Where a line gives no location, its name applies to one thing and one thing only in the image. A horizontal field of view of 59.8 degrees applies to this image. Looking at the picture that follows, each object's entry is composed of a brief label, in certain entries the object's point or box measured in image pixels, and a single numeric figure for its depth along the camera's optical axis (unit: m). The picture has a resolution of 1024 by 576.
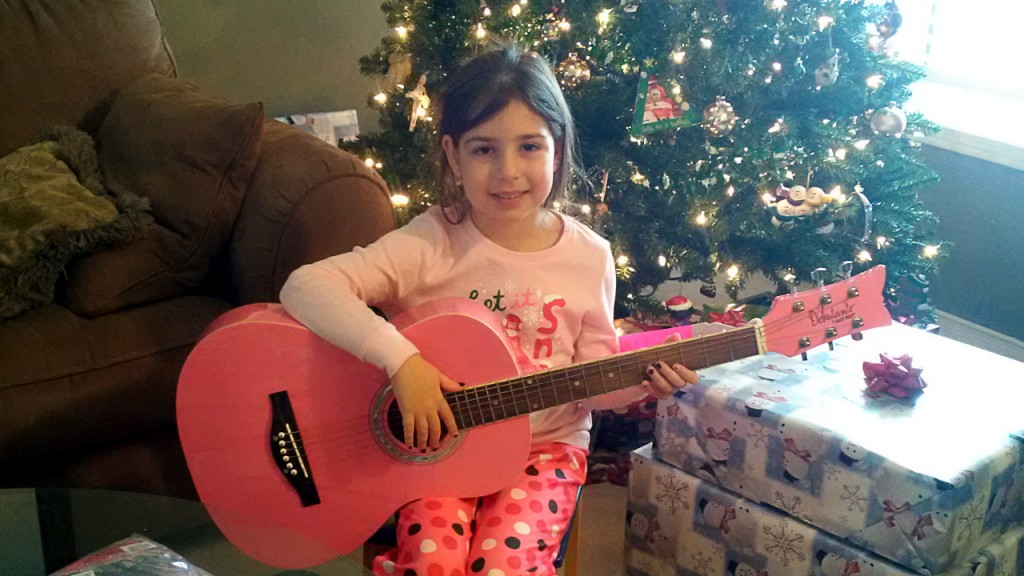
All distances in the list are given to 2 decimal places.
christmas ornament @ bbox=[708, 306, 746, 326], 1.75
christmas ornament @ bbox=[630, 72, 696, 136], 1.78
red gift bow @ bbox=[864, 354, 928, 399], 1.40
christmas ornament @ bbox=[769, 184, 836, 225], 1.87
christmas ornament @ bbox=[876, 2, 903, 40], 1.93
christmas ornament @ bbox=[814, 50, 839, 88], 1.84
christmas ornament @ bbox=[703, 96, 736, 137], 1.80
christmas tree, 1.77
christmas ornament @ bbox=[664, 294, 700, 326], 1.98
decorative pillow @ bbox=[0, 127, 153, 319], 1.51
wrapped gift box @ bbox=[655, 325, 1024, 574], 1.27
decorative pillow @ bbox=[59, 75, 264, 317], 1.56
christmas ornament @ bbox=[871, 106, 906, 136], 1.90
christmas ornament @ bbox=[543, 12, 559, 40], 1.84
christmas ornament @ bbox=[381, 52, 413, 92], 1.97
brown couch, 1.46
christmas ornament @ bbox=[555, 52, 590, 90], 1.89
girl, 1.15
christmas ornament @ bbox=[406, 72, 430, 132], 1.91
